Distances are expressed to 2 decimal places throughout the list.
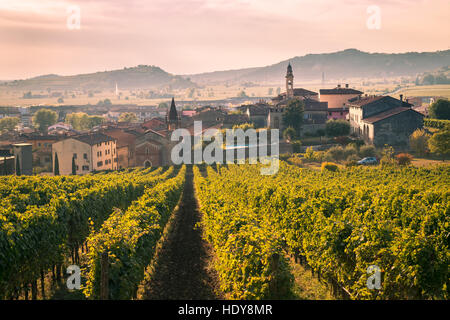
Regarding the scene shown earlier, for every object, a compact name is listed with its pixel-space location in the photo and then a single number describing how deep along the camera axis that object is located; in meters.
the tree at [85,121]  191.41
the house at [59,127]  156.71
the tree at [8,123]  172.24
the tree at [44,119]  187.88
